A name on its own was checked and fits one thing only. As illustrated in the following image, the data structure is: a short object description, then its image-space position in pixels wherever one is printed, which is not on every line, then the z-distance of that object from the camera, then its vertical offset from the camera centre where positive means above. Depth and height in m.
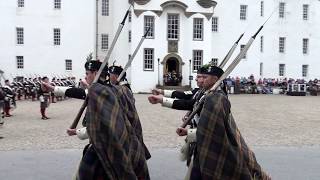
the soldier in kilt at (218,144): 5.29 -0.77
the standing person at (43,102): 19.12 -1.02
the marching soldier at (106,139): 5.55 -0.75
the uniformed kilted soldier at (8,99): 20.16 -0.94
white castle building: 43.31 +4.32
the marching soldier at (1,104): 14.76 -0.88
